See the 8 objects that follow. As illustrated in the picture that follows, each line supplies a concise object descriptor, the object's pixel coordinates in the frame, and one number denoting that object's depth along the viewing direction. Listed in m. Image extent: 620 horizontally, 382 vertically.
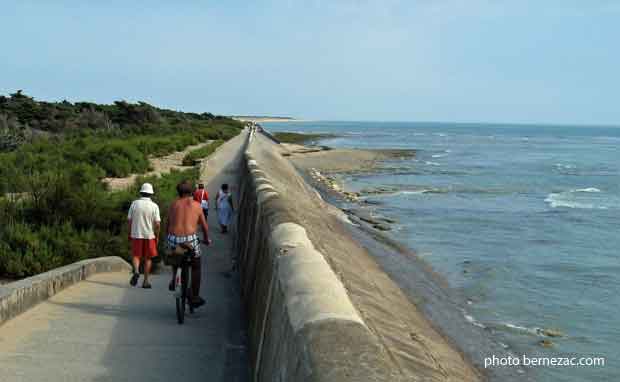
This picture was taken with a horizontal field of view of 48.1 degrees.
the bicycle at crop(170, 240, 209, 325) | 7.45
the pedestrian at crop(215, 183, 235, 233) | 15.25
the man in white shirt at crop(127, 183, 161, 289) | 9.03
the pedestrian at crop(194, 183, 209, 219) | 14.72
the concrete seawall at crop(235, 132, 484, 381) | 3.53
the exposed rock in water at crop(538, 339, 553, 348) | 10.91
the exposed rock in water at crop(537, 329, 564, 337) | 11.56
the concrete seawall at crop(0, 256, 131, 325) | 7.03
